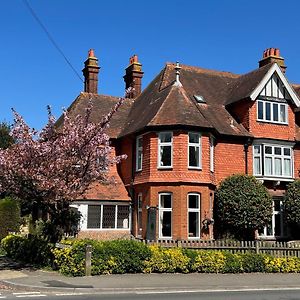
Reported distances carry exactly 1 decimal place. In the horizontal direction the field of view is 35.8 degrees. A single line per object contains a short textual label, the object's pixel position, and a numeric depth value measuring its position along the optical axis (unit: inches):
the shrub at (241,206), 957.8
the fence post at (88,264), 609.9
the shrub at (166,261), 657.0
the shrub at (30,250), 703.7
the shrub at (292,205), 1011.9
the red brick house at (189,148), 952.9
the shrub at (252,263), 698.8
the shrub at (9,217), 1160.8
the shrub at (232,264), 688.4
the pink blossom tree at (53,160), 623.5
